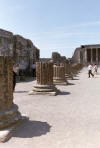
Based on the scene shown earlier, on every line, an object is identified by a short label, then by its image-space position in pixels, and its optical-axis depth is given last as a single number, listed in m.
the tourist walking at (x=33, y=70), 21.22
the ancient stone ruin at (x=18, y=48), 16.28
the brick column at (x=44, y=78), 8.99
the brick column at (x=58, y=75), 13.27
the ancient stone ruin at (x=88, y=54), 67.38
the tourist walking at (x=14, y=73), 8.25
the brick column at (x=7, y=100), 4.09
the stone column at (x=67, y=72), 17.90
